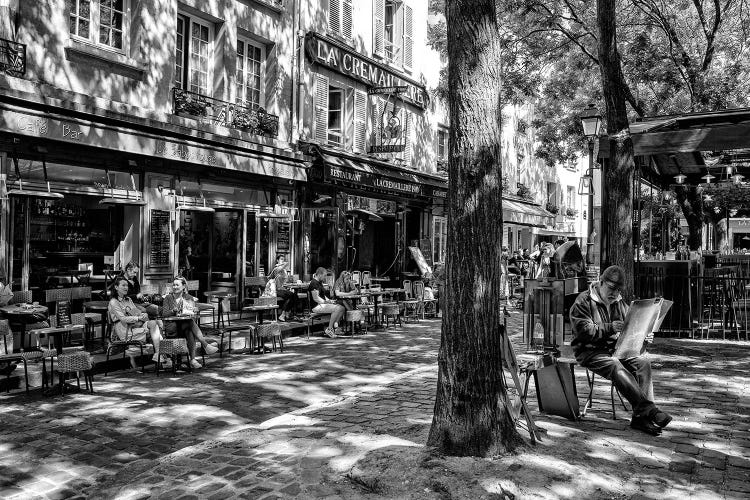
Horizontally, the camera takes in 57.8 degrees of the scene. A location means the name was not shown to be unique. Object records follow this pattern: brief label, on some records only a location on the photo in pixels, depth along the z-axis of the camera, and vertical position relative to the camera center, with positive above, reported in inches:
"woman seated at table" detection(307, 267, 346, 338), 522.0 -31.8
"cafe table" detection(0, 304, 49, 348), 358.2 -26.4
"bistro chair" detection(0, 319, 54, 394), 295.9 -41.2
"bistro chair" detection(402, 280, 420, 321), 628.6 -39.8
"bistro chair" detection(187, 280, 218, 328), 442.9 -28.6
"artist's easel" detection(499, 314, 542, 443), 197.5 -31.6
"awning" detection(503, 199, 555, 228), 1079.2 +82.3
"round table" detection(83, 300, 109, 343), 411.6 -27.2
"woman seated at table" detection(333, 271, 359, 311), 522.6 -21.0
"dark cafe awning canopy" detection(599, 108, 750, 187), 404.5 +79.1
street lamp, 516.7 +96.0
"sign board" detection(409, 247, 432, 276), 828.6 +4.2
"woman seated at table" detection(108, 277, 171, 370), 367.8 -32.0
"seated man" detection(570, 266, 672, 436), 224.8 -28.7
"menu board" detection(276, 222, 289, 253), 669.3 +25.9
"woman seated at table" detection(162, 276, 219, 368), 378.9 -28.1
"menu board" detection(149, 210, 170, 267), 522.9 +18.8
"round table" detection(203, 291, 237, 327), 504.7 -28.1
